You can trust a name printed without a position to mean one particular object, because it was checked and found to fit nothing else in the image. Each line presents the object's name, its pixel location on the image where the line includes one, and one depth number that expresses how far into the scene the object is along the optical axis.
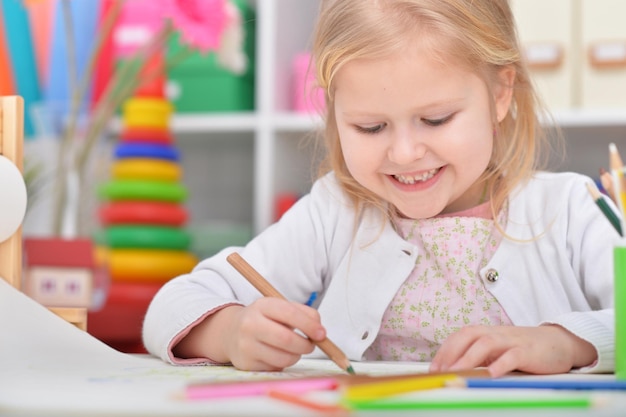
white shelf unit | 2.27
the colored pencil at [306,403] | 0.85
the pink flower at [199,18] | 1.93
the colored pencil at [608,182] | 1.06
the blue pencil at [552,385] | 0.95
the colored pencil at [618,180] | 1.02
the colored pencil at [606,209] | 1.04
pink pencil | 0.89
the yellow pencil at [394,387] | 0.88
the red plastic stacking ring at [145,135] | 2.17
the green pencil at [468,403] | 0.85
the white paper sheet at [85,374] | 0.86
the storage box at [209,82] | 2.38
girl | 1.17
